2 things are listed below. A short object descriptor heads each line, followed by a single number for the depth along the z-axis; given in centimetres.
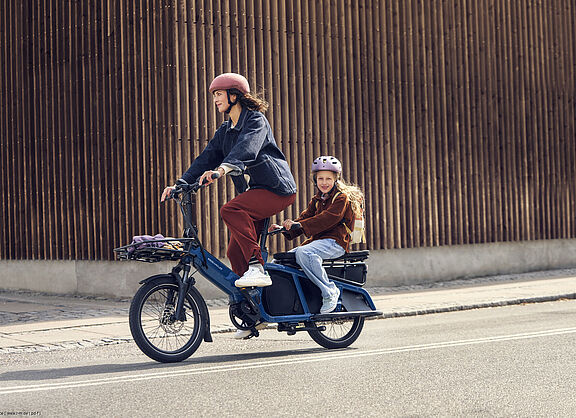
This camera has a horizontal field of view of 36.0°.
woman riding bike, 720
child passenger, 759
